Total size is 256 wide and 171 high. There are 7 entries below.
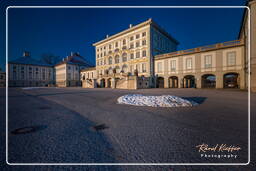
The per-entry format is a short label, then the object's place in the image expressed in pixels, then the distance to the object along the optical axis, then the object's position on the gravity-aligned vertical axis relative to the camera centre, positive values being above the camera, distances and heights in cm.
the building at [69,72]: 5119 +678
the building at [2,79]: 4933 +297
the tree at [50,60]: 6481 +1567
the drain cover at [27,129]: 273 -120
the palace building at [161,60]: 1950 +605
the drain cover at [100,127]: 296 -120
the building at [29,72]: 4981 +658
